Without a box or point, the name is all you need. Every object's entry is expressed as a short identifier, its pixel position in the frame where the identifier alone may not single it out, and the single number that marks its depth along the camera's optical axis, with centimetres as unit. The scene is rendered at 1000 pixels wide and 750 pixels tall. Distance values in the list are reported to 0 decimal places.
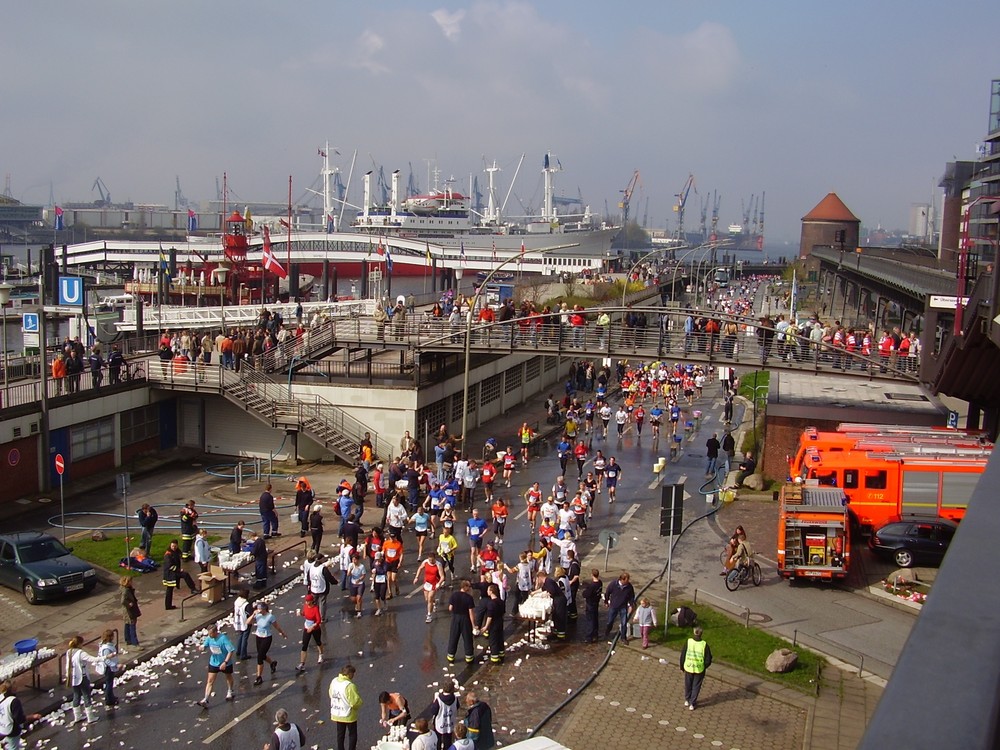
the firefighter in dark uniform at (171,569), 1845
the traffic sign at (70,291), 3044
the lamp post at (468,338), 2835
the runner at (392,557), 1906
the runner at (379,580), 1878
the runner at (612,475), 2759
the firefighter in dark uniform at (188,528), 2134
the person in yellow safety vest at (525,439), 3291
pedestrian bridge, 3170
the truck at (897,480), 2286
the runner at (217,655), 1438
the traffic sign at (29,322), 3008
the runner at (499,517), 2275
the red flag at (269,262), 5128
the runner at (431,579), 1806
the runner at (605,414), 3841
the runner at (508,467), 3008
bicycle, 2003
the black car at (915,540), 2155
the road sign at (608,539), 1916
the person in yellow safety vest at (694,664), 1436
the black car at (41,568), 1900
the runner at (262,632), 1538
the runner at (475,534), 2120
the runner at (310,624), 1583
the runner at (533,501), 2445
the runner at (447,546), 1975
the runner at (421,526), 2217
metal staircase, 3142
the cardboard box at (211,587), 1894
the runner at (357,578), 1869
